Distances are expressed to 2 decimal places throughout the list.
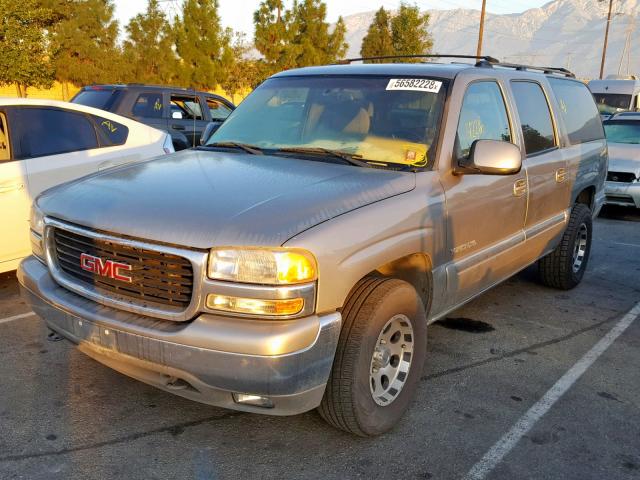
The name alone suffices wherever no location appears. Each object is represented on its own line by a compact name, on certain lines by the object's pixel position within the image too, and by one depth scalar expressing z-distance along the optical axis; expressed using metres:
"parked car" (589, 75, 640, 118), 17.38
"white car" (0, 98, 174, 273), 4.86
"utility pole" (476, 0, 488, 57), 26.34
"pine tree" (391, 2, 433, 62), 35.94
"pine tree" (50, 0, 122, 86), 37.25
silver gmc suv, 2.53
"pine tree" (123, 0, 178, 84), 39.47
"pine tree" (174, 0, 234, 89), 36.22
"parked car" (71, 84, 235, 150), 9.85
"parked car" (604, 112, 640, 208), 9.35
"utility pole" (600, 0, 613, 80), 46.18
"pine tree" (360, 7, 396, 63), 38.47
